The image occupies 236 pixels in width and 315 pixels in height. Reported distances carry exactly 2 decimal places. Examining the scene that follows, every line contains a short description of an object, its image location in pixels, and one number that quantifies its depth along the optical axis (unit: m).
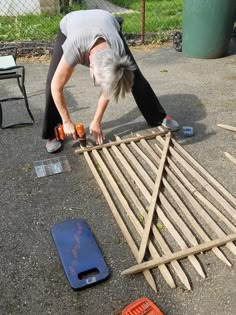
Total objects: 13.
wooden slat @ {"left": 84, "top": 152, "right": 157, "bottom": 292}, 1.94
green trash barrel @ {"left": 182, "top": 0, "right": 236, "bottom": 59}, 4.58
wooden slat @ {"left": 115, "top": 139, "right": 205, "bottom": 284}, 2.55
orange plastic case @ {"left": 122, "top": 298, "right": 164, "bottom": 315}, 1.76
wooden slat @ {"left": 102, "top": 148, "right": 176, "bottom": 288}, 1.94
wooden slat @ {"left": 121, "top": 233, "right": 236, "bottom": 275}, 1.98
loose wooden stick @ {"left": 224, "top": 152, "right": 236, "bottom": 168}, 2.89
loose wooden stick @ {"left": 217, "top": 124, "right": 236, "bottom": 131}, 3.29
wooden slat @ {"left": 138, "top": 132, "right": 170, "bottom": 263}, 2.10
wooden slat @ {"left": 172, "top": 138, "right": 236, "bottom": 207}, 2.49
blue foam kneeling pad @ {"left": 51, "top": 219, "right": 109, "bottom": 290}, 1.95
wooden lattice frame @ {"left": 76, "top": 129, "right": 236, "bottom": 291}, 2.08
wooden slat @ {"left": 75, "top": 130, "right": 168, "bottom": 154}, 3.01
